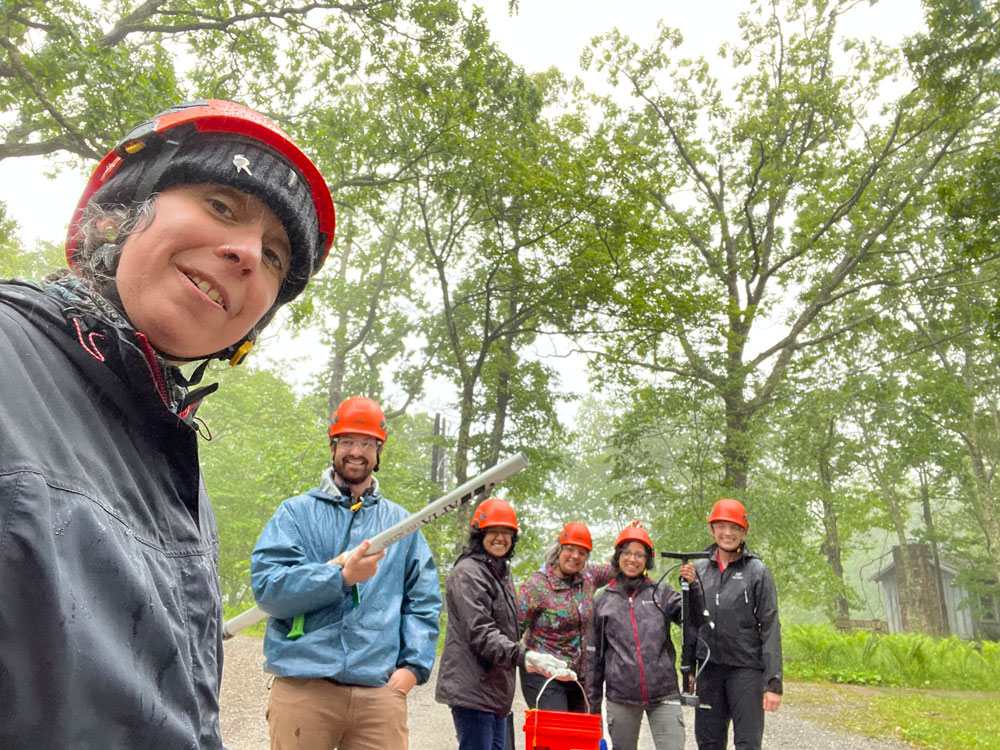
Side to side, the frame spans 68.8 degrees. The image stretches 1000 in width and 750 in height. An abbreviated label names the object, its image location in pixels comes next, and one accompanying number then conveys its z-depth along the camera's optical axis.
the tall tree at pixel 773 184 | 16.80
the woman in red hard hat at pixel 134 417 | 0.71
